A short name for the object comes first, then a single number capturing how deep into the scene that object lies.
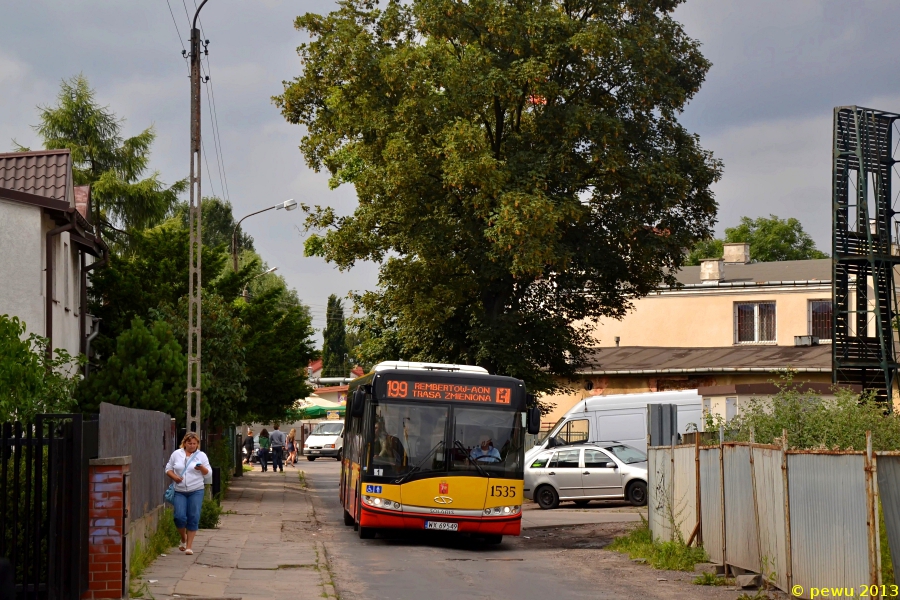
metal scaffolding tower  38.75
